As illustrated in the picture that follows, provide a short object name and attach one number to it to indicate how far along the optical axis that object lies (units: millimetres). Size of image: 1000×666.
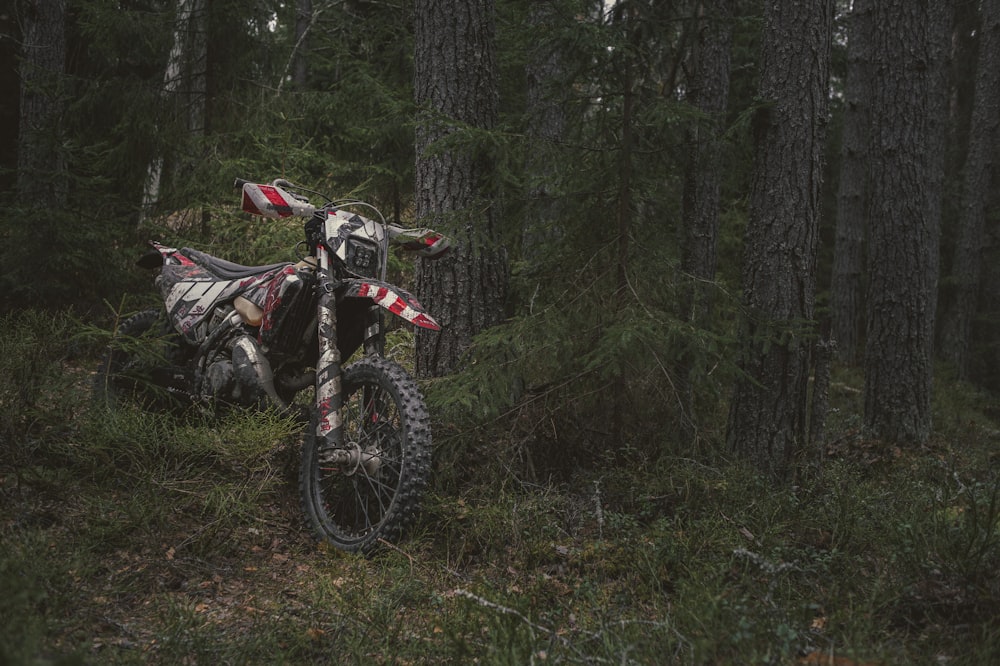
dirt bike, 4125
